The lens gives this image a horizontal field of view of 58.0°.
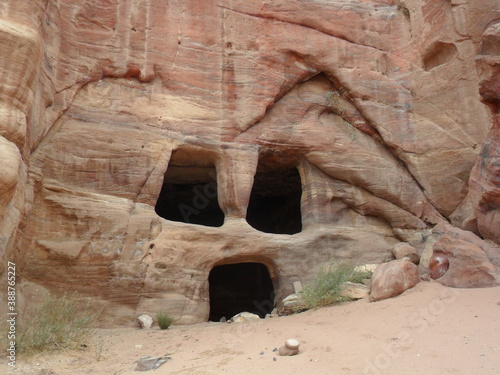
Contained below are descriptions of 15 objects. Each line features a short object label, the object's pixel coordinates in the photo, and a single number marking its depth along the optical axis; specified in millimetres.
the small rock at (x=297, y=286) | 9242
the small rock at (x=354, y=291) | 7875
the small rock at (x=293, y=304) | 8078
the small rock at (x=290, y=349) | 5344
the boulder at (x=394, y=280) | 7496
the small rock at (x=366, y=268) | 9094
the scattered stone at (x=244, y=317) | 8524
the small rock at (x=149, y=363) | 5336
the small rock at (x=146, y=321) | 7867
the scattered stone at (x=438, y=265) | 7873
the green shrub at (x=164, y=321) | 7738
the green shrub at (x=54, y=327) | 5723
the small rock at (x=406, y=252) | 9609
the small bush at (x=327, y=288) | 7824
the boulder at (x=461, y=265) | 7070
